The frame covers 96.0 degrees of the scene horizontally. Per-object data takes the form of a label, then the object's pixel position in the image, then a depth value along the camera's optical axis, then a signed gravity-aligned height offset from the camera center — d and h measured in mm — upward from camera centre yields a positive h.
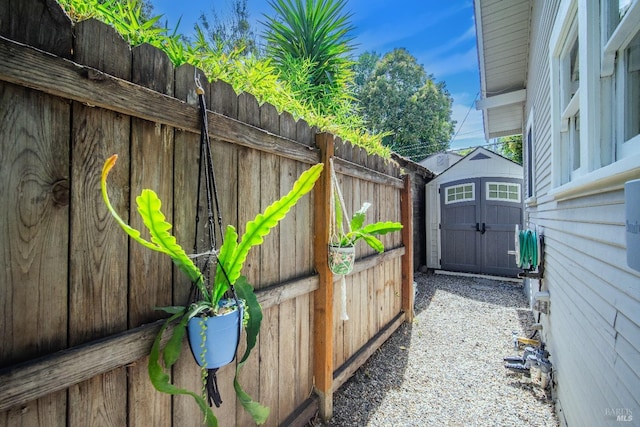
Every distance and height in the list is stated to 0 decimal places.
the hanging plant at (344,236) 1844 -118
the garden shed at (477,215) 6031 +82
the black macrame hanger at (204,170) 1053 +193
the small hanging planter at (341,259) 1831 -258
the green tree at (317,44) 3184 +2015
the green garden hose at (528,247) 3131 -313
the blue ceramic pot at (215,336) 922 -385
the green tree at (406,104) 14734 +5894
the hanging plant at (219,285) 827 -244
